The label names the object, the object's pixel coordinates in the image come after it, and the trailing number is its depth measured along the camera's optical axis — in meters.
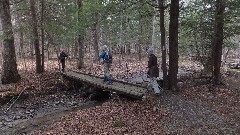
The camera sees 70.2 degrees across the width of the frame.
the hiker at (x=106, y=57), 9.44
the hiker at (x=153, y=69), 8.19
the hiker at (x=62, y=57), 13.45
